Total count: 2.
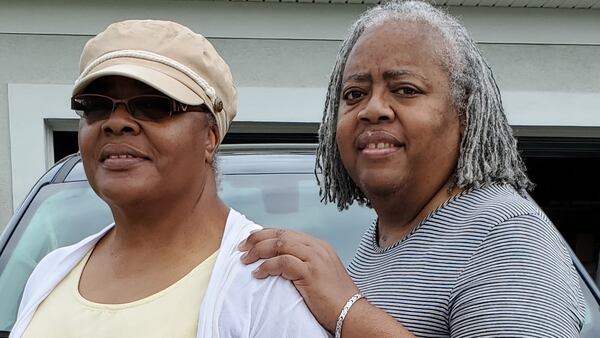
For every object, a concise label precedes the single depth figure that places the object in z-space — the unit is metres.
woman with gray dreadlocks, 1.41
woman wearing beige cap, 1.44
